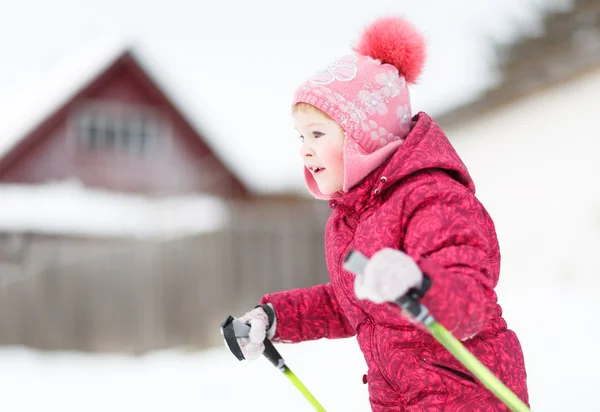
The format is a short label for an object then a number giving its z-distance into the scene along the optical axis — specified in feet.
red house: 39.09
